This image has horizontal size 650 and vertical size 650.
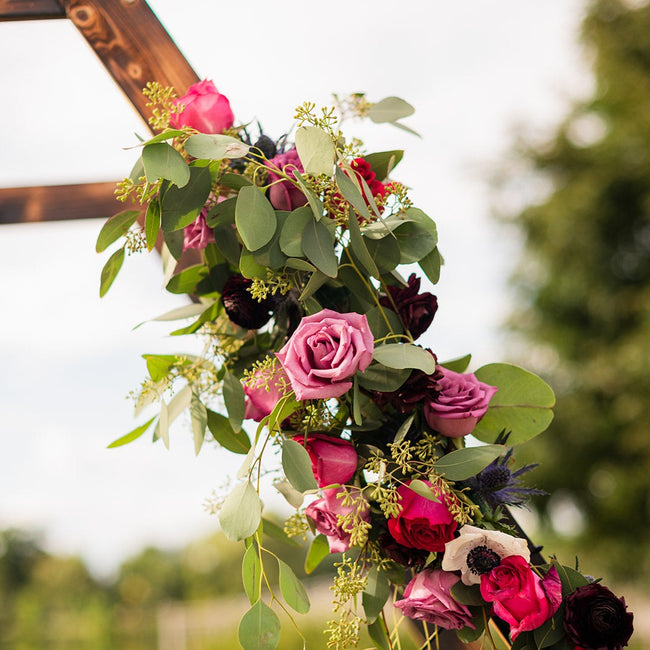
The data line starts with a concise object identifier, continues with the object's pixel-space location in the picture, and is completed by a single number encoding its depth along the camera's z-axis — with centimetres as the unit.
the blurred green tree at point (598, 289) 607
